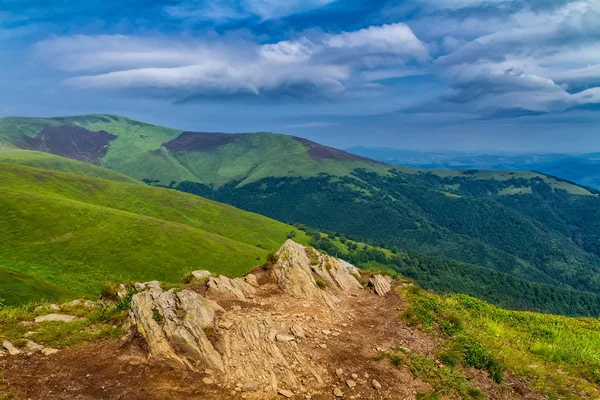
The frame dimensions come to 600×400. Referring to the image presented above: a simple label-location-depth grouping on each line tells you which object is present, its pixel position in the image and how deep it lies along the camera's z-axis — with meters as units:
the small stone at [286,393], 15.70
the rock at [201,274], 30.62
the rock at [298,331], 20.36
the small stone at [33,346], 18.05
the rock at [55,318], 22.50
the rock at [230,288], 25.97
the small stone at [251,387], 15.91
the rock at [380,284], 31.67
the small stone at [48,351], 17.78
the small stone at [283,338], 19.42
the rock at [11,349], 17.39
